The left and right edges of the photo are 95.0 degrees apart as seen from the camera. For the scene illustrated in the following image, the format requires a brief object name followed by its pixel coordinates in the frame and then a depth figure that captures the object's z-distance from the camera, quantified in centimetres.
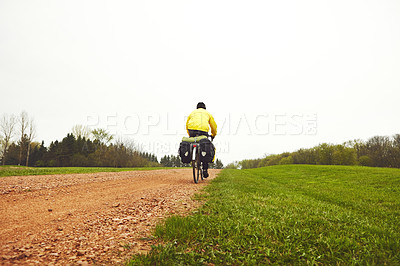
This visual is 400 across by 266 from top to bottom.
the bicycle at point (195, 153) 783
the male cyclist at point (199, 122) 806
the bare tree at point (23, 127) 4308
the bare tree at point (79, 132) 6200
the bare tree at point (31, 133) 4399
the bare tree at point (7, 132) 4189
